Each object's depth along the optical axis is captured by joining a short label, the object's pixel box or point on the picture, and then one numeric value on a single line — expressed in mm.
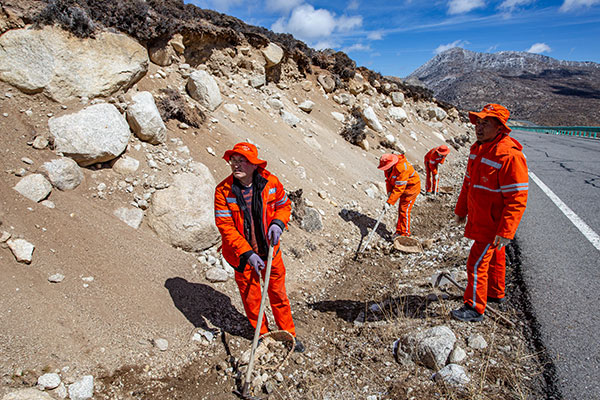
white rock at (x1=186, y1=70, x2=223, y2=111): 6816
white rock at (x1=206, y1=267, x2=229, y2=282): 4016
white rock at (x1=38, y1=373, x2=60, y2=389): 2419
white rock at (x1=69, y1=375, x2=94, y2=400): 2490
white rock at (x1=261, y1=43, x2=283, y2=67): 9789
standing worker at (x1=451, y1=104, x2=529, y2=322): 2797
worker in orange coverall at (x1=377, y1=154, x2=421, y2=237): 5805
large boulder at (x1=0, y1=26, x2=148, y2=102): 4352
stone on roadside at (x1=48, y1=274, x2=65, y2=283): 3066
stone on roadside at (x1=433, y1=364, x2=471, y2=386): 2499
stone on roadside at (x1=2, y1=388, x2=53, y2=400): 2209
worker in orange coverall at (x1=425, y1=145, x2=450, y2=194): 8172
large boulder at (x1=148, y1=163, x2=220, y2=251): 4230
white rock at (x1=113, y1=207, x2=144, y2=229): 4082
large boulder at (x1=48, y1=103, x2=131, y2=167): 4137
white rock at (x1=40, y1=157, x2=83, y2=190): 3827
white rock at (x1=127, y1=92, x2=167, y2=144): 4883
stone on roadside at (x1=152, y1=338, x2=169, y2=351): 3066
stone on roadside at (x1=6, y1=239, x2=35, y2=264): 3029
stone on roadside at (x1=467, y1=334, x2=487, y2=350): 2826
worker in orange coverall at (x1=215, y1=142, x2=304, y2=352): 2846
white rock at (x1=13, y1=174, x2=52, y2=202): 3529
